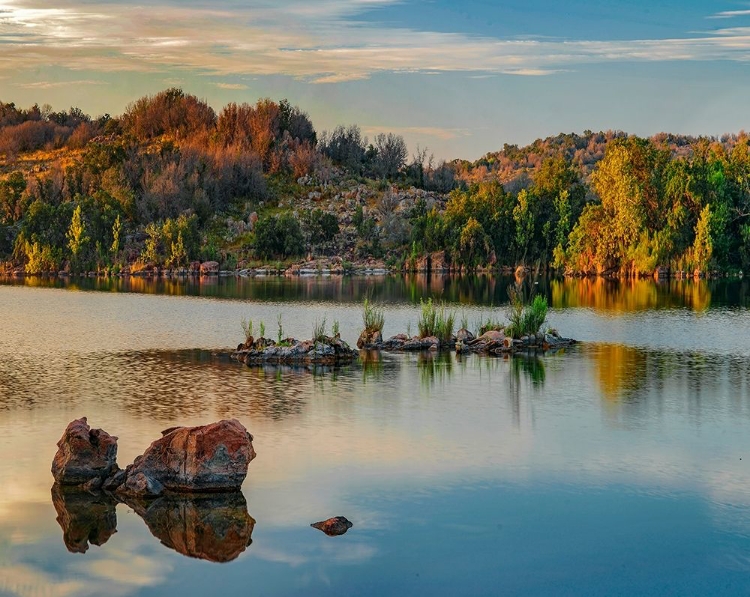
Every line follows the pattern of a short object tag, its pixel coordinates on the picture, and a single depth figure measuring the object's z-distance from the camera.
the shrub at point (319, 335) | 35.06
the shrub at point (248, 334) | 35.69
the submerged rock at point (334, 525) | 16.45
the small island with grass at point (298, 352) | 34.12
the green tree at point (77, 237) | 100.50
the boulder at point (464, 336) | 37.09
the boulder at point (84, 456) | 19.05
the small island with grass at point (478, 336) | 36.62
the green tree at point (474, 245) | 99.88
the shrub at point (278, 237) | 101.81
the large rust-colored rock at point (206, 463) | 18.64
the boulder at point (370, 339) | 37.09
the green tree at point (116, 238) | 101.62
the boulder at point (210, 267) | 99.06
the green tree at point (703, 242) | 85.50
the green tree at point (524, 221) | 101.88
